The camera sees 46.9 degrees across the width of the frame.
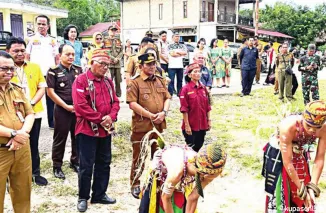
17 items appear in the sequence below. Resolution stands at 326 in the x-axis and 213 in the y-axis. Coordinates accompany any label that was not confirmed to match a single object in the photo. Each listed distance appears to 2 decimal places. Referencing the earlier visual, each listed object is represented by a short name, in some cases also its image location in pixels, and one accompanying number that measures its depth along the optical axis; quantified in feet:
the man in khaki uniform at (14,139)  10.31
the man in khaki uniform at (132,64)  18.97
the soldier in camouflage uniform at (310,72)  27.84
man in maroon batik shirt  12.50
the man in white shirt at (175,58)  29.37
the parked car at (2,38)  44.68
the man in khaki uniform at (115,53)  27.14
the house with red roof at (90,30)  118.62
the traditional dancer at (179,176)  8.19
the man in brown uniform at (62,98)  15.10
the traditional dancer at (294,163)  9.32
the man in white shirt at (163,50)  29.30
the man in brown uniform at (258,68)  42.49
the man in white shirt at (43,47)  19.37
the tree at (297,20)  107.24
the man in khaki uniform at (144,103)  13.66
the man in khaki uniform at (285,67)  32.35
